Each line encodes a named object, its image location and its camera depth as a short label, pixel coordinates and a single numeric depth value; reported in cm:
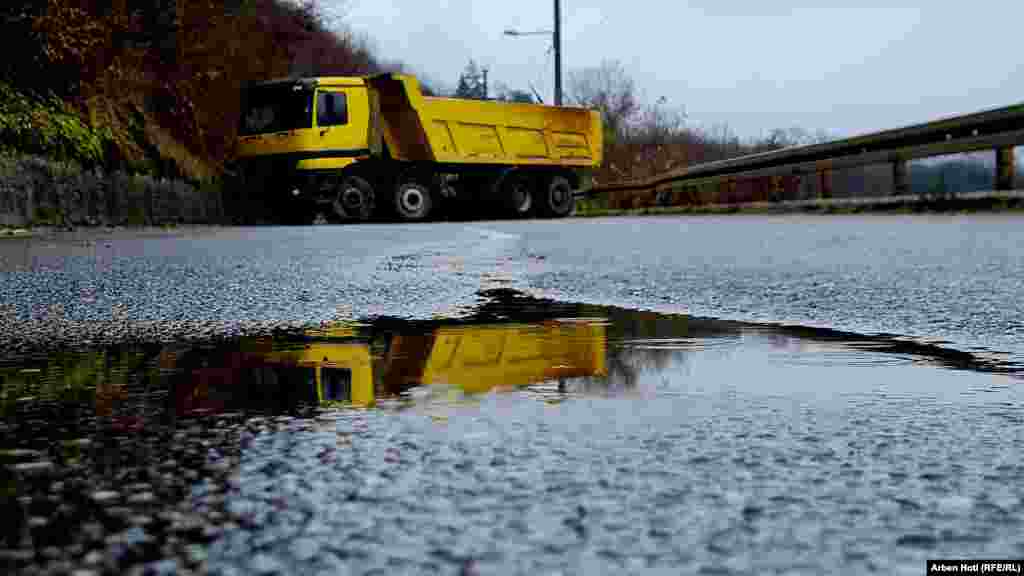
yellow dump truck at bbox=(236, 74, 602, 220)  2398
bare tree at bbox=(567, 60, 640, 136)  4607
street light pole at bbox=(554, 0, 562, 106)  3566
